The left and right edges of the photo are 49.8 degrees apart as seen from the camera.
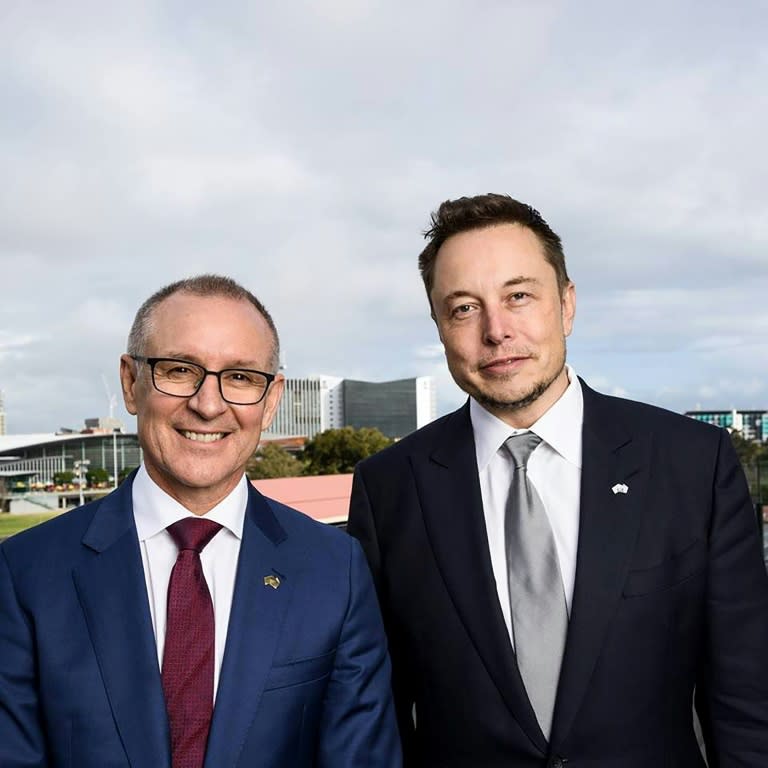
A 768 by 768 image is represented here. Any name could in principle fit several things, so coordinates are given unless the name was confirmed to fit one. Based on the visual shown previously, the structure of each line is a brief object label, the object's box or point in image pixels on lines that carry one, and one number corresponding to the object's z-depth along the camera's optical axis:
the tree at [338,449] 54.75
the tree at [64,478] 85.62
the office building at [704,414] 185.04
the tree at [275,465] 54.25
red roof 23.38
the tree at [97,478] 84.75
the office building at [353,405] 158.38
